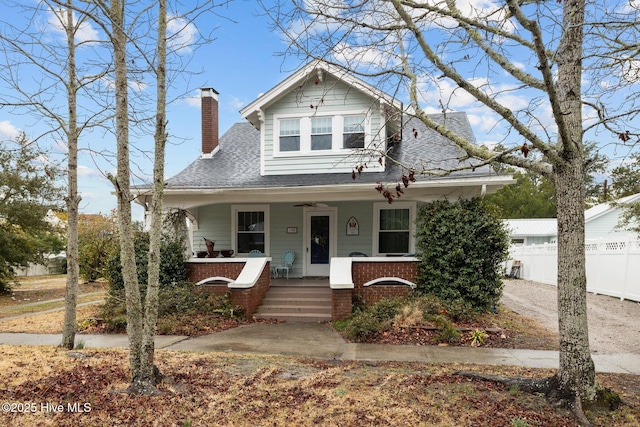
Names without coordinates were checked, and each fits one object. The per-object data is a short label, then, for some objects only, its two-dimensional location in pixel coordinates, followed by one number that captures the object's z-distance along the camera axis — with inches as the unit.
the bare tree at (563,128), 159.0
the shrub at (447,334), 286.2
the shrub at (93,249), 708.0
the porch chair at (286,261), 474.3
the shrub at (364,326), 293.1
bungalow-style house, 413.1
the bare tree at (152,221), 173.0
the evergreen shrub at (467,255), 343.0
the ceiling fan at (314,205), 471.5
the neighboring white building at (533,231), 1174.3
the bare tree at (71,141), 239.3
